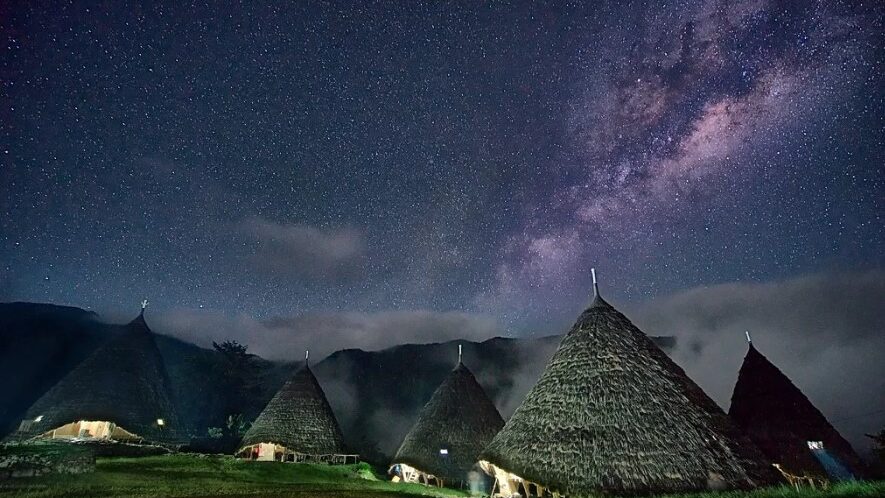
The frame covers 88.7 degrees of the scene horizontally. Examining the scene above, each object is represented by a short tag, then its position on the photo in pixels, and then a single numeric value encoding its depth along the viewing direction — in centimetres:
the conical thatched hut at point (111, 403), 2294
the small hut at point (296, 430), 2480
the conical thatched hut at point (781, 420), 1936
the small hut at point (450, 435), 2239
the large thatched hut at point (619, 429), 1112
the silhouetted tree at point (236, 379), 4525
